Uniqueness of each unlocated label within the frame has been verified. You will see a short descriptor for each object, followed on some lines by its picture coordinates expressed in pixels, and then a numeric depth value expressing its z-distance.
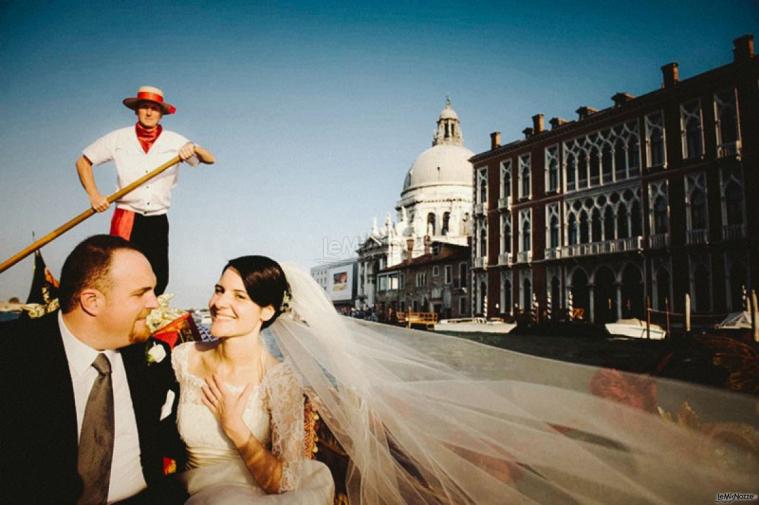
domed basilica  59.19
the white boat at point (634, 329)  20.70
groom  1.55
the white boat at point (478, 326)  27.72
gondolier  3.13
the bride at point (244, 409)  2.08
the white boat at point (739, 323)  14.49
